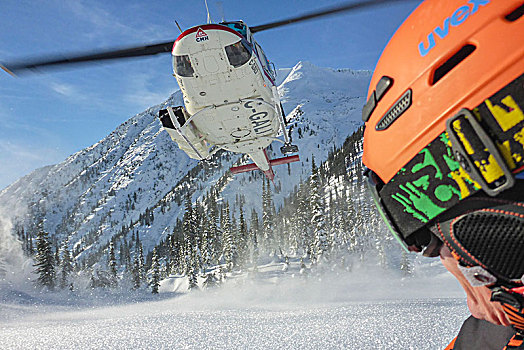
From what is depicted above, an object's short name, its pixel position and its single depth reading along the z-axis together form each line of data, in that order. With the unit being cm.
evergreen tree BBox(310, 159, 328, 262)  2969
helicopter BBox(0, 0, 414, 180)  721
